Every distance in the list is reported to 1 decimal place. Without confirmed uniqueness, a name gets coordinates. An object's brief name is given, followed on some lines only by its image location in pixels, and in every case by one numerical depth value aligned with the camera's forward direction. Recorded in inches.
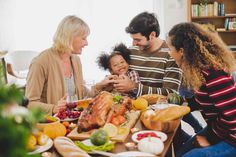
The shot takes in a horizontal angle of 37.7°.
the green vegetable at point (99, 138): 57.9
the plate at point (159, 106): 80.1
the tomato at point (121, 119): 70.0
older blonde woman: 93.0
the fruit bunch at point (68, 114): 74.3
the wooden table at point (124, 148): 57.3
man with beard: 99.0
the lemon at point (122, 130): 64.6
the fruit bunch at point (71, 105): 80.5
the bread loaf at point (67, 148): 53.2
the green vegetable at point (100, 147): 56.7
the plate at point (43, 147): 57.2
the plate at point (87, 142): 59.6
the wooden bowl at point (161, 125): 66.0
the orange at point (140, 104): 79.7
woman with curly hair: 69.2
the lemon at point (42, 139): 58.7
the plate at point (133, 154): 54.9
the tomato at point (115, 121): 68.7
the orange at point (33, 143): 55.3
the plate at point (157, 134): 62.3
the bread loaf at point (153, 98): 86.0
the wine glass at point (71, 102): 80.7
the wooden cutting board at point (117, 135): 62.1
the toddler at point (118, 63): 101.2
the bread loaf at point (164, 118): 66.2
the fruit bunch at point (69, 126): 69.1
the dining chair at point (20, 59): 198.8
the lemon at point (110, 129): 62.4
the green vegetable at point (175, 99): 84.8
